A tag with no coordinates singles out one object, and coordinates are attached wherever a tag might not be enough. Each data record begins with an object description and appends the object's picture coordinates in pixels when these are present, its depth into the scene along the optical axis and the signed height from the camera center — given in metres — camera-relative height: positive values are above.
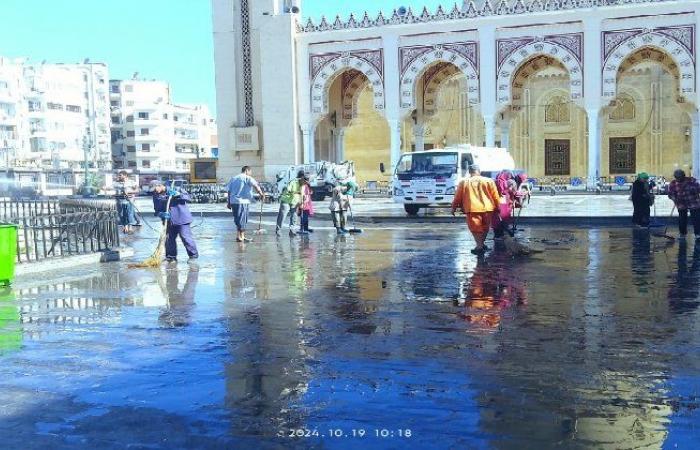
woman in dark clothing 14.37 -0.50
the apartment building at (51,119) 66.69 +6.48
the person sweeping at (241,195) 13.14 -0.20
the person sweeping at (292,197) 14.54 -0.27
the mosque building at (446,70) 27.19 +4.25
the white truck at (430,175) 20.11 +0.11
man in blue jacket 10.65 -0.52
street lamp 35.12 +0.13
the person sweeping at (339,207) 14.80 -0.50
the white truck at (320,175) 28.81 +0.27
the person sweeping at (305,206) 14.62 -0.46
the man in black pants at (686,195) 12.25 -0.36
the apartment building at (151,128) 78.81 +6.15
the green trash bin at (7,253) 8.45 -0.70
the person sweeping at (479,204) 10.80 -0.38
